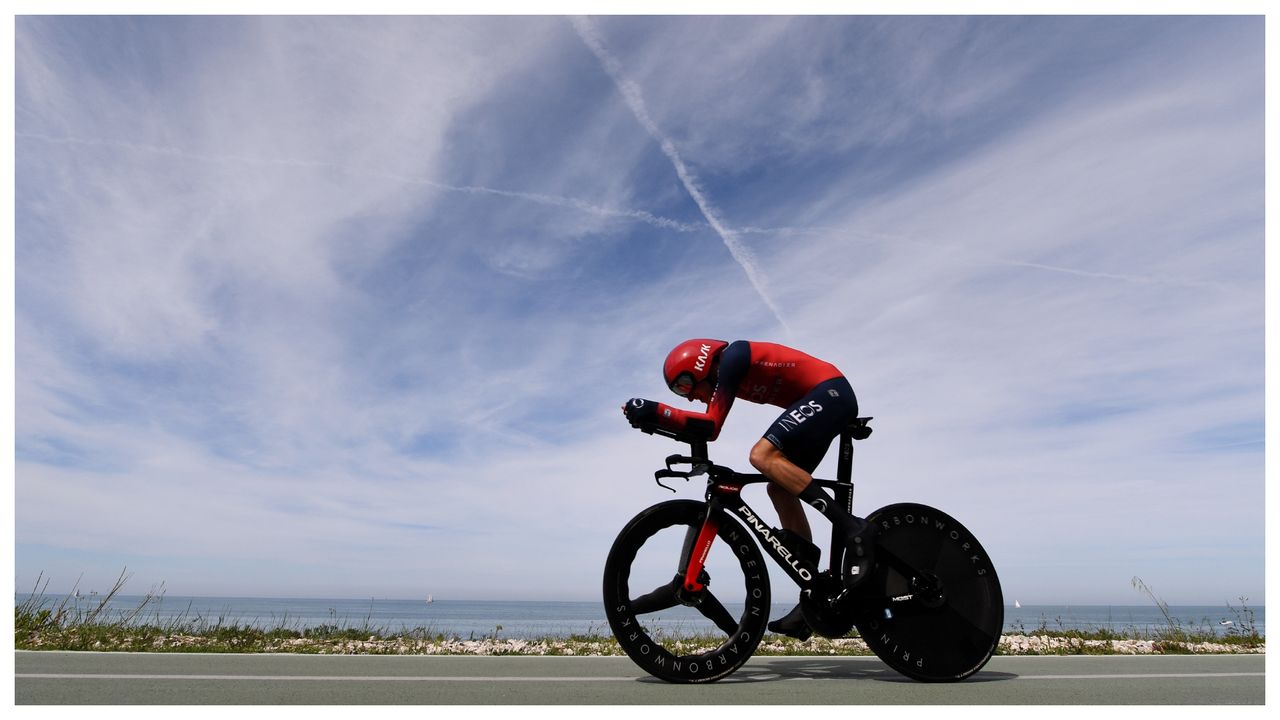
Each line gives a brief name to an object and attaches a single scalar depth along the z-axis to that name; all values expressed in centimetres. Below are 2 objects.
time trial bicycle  489
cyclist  499
